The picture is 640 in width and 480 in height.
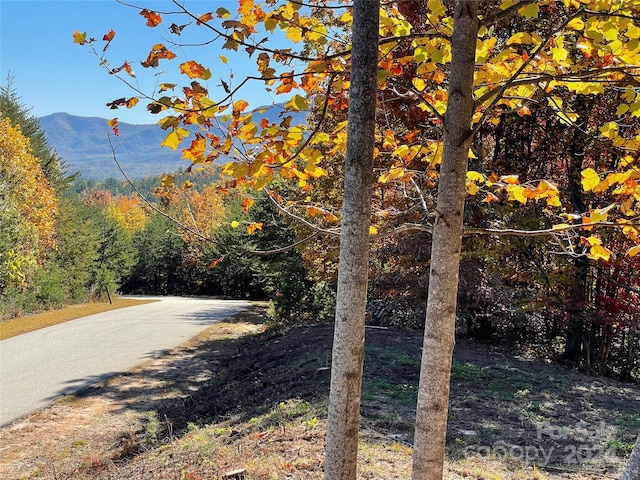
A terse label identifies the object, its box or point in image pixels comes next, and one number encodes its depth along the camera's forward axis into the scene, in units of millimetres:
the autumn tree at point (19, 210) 17234
